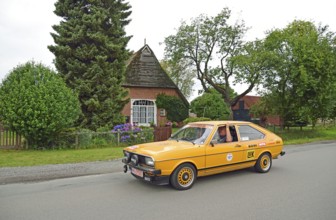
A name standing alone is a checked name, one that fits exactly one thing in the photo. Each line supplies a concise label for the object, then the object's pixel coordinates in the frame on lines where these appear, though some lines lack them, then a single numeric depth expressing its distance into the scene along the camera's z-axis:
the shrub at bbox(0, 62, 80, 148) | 11.50
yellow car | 6.03
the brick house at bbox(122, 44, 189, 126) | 25.31
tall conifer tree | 16.72
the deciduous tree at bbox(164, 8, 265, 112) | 27.88
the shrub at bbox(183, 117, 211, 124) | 17.55
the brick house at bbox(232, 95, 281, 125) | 47.16
